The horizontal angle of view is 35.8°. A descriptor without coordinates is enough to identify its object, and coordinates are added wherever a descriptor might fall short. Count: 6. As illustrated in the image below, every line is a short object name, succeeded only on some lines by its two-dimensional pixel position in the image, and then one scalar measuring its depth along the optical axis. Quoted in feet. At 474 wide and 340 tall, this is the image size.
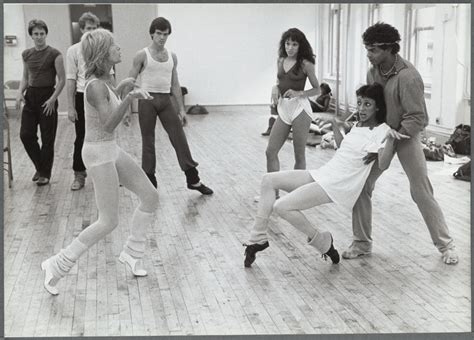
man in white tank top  18.38
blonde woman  11.32
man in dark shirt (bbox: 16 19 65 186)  20.42
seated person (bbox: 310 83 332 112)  39.67
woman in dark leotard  16.87
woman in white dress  12.53
